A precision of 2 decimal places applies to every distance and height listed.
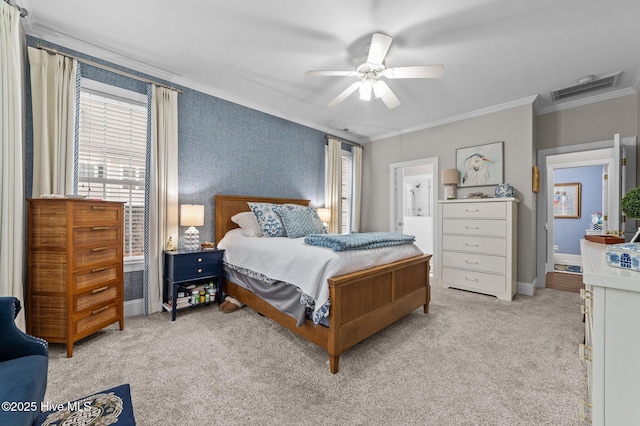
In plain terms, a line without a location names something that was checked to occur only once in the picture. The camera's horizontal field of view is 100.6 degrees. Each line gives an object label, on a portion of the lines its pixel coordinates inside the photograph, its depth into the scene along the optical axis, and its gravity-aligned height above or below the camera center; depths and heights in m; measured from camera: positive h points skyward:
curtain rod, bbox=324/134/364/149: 4.89 +1.41
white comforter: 1.97 -0.41
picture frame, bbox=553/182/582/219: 6.20 +0.35
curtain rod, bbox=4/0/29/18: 2.05 +1.56
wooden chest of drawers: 2.02 -0.46
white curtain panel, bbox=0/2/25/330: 1.85 +0.37
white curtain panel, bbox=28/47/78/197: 2.28 +0.80
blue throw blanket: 2.15 -0.25
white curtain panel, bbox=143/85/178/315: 2.90 +0.29
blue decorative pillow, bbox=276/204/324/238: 3.20 -0.10
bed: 1.90 -0.80
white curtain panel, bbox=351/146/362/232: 5.39 +0.49
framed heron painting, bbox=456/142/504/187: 3.85 +0.75
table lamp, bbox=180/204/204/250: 2.95 -0.10
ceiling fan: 2.17 +1.27
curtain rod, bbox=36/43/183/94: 2.34 +1.42
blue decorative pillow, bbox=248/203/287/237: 3.22 -0.10
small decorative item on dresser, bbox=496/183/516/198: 3.62 +0.32
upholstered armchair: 0.89 -0.65
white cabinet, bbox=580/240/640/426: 0.89 -0.46
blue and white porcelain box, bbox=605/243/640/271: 0.96 -0.16
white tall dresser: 3.42 -0.43
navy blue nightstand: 2.77 -0.68
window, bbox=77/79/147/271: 2.64 +0.63
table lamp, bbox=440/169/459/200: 4.09 +0.51
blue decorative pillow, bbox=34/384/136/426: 0.98 -0.78
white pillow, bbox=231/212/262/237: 3.26 -0.14
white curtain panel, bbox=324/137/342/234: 4.86 +0.53
